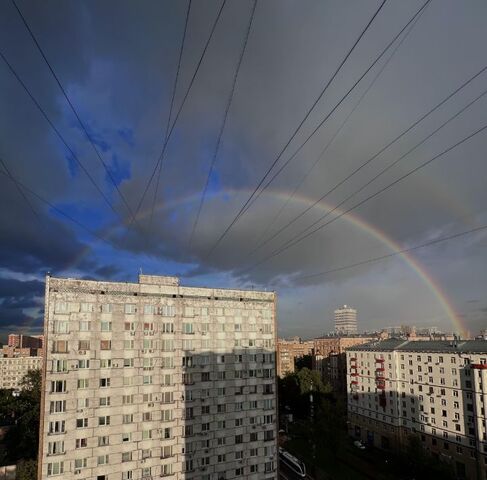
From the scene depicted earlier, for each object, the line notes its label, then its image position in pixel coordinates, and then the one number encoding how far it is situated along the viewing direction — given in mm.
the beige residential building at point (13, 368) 187125
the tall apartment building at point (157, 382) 34031
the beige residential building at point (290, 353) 158962
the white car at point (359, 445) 80000
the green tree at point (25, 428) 71688
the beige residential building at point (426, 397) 61094
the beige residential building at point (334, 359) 122188
